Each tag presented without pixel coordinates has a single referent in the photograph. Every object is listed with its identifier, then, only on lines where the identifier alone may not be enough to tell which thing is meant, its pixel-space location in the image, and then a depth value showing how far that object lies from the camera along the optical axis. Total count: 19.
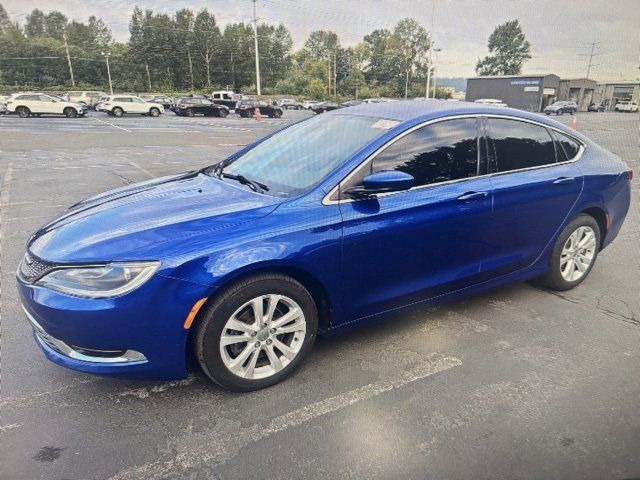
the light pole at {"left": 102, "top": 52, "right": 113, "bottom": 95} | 75.44
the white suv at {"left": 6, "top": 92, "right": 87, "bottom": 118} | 27.38
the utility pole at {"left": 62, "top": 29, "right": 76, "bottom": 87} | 78.47
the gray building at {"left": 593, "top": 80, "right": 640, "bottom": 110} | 78.94
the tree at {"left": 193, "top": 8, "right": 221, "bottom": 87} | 86.88
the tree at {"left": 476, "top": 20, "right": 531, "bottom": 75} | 100.88
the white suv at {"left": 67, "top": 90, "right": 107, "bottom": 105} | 38.31
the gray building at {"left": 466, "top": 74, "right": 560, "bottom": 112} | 59.84
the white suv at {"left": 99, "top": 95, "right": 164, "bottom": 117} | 30.86
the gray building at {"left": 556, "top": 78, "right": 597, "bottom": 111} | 69.50
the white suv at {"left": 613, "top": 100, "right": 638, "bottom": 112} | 64.75
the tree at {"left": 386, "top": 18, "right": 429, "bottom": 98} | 93.62
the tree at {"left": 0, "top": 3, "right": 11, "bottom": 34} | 96.38
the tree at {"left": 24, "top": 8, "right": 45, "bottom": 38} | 101.00
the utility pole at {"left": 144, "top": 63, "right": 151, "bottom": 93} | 82.94
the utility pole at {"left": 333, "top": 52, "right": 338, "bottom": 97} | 89.24
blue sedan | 2.26
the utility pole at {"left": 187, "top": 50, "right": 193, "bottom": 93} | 86.25
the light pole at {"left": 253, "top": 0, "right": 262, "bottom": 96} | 54.70
